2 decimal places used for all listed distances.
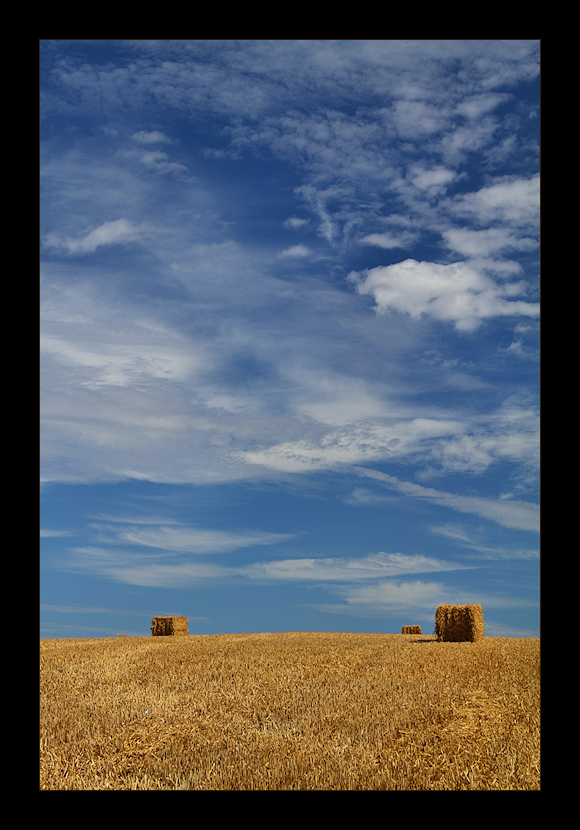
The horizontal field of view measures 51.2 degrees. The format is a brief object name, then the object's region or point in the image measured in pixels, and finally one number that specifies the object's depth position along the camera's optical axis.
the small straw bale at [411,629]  25.91
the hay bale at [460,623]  19.19
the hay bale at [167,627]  24.19
